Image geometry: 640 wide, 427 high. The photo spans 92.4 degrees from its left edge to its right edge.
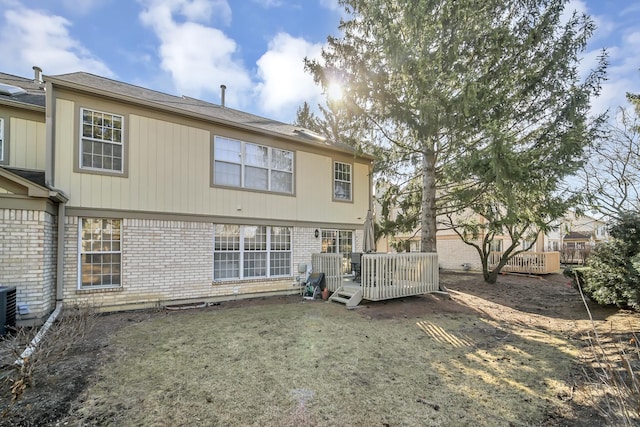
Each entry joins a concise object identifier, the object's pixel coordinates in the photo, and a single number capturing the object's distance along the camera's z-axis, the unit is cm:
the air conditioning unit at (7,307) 542
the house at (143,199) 690
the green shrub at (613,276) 750
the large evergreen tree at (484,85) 855
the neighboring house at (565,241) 3063
